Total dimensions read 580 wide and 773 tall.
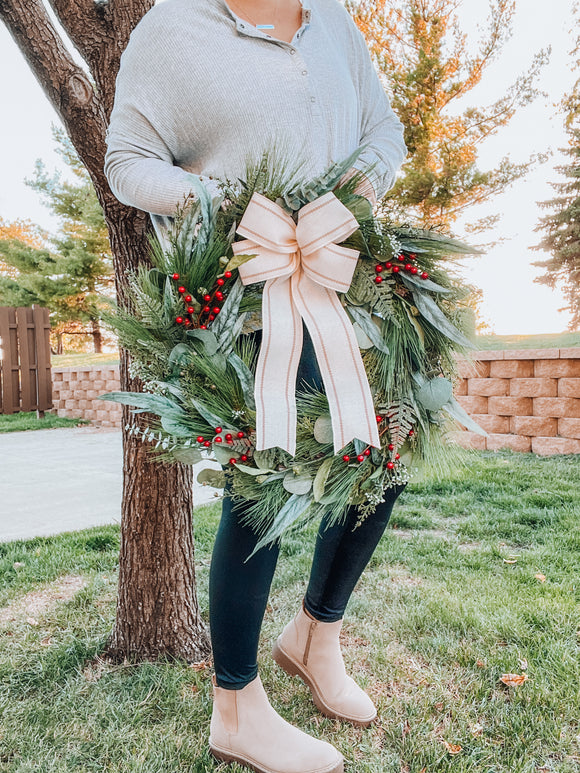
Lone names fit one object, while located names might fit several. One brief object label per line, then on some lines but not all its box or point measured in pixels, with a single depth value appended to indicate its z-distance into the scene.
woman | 1.07
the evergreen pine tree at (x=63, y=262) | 13.45
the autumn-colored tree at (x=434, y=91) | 8.71
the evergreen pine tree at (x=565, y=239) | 16.14
